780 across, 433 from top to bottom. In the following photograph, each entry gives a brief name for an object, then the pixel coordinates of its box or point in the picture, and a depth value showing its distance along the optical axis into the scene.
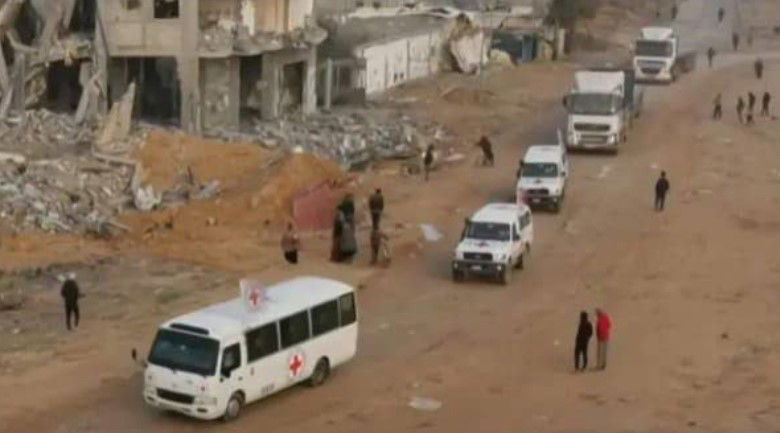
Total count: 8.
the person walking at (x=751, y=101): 64.94
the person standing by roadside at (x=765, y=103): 67.38
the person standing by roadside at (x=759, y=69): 82.06
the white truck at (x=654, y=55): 76.75
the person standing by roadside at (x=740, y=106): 65.48
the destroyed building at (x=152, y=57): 54.44
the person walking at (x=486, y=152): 51.94
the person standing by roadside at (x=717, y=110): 65.88
